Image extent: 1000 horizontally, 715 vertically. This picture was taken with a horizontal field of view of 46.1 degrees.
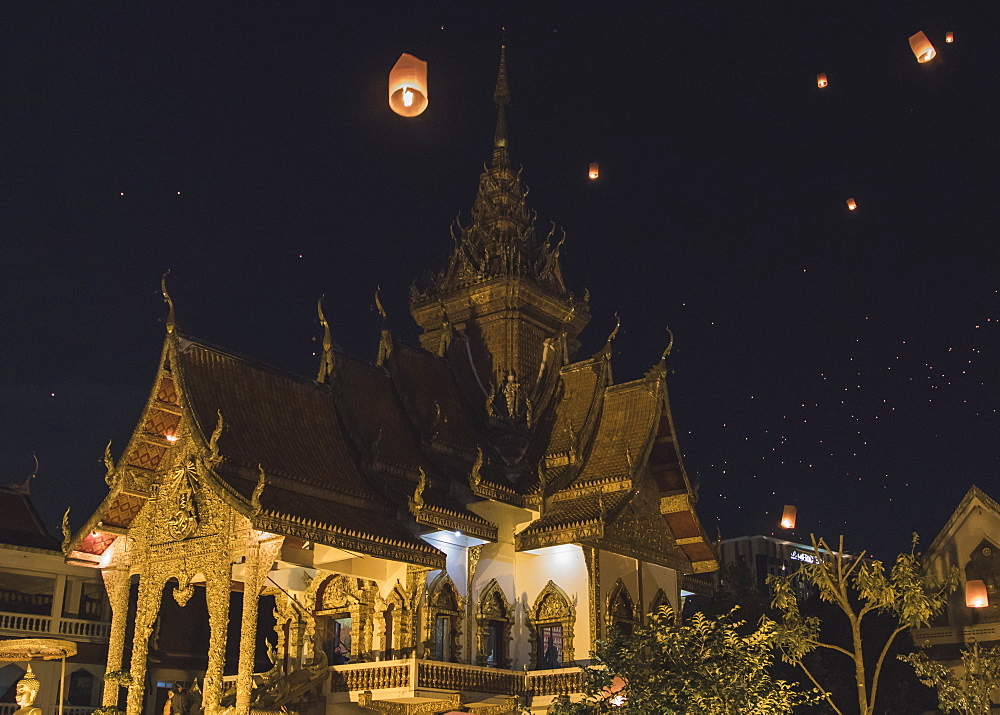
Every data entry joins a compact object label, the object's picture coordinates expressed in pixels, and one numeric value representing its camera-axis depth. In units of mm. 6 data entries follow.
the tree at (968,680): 19797
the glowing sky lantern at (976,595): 27531
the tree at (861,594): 17906
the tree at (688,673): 14336
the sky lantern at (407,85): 17531
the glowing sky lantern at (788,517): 28609
